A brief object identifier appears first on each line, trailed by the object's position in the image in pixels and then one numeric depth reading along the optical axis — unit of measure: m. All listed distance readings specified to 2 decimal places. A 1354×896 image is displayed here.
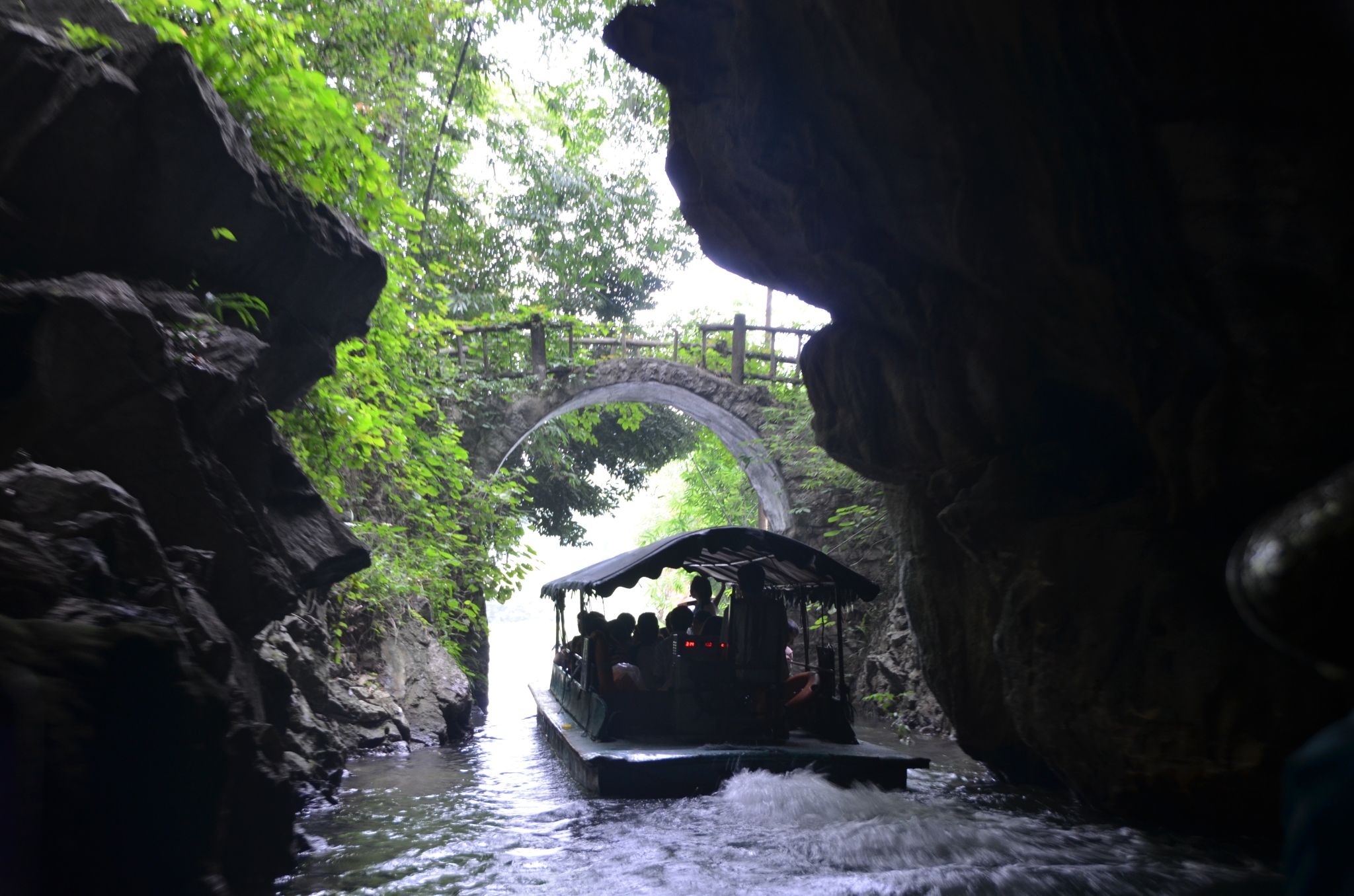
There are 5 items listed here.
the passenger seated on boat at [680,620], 10.38
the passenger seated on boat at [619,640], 10.05
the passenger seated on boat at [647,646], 9.99
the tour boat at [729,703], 8.27
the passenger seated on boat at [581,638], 10.76
